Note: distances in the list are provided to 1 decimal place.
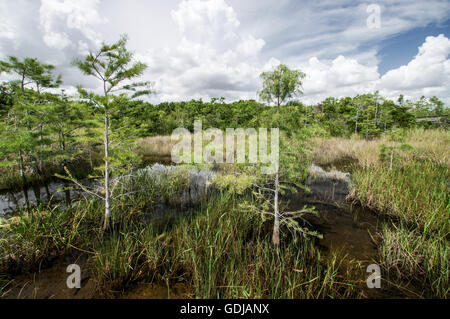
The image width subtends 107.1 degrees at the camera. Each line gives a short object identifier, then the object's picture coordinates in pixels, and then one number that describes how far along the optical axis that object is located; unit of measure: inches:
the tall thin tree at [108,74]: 144.4
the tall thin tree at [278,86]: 127.1
